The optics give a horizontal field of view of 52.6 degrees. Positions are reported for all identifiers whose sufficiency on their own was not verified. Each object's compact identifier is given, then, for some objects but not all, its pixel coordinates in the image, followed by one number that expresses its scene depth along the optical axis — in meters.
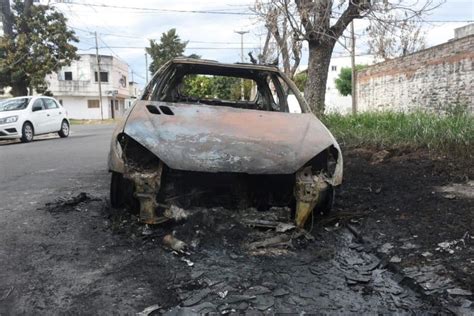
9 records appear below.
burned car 3.72
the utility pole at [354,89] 22.57
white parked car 14.01
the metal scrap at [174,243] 3.64
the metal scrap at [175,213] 3.94
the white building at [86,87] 52.06
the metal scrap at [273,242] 3.75
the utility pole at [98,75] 49.88
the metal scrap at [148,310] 2.71
